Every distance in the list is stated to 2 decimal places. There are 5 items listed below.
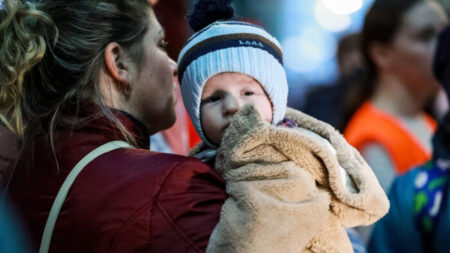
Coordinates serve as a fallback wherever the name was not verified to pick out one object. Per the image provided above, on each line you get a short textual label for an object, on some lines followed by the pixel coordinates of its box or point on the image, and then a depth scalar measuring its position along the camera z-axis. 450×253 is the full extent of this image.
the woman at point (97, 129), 1.81
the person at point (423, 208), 3.05
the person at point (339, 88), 5.64
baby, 1.76
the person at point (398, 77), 3.99
